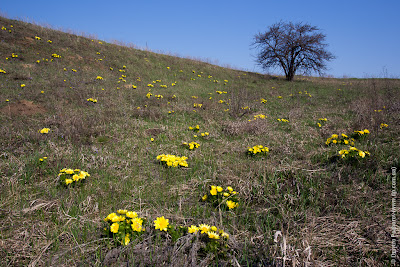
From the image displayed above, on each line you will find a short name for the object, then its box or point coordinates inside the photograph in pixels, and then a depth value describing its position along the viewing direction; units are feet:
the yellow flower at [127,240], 7.07
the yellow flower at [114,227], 7.22
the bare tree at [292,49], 65.05
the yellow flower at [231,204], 9.33
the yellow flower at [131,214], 7.76
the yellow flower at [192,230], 7.28
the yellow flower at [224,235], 6.98
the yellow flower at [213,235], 6.83
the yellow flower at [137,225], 7.26
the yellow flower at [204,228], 7.14
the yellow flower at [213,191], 9.80
